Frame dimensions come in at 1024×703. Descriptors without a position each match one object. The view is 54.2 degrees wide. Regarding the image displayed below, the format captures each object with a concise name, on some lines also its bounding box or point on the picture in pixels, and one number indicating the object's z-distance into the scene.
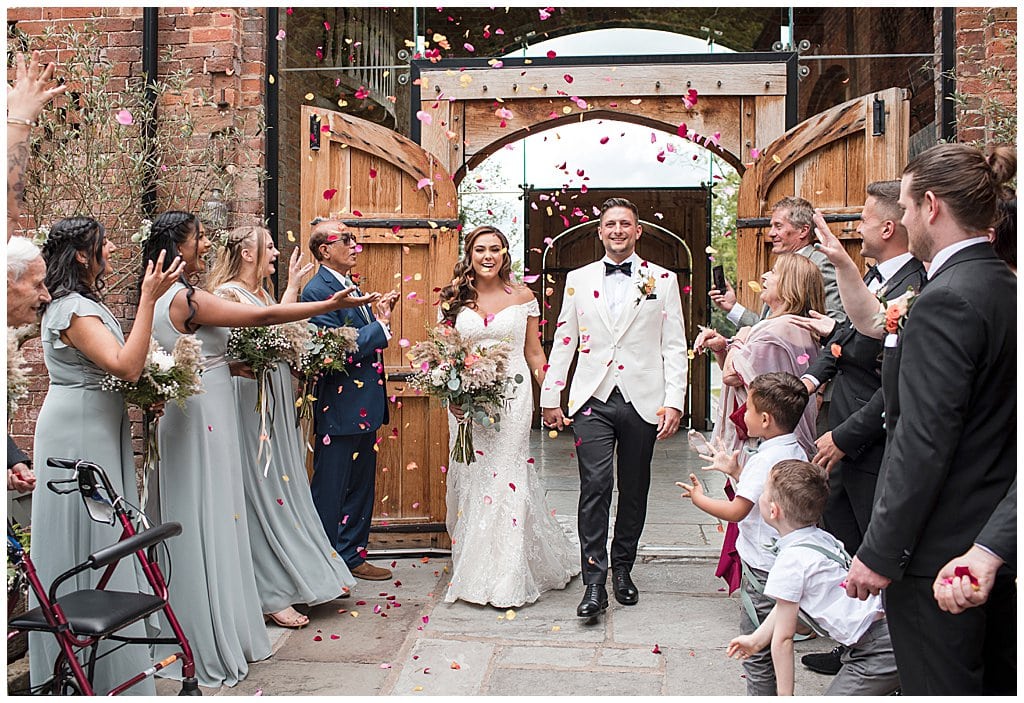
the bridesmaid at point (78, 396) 3.61
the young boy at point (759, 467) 3.86
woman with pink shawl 4.52
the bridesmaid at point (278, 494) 4.84
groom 5.11
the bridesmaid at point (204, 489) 4.12
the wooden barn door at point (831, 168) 5.76
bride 5.20
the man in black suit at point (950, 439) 2.48
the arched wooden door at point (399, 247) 6.13
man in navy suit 5.43
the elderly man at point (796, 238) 4.84
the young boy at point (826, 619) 3.21
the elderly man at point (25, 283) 3.16
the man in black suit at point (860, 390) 3.90
